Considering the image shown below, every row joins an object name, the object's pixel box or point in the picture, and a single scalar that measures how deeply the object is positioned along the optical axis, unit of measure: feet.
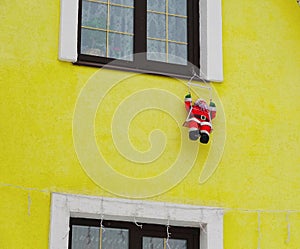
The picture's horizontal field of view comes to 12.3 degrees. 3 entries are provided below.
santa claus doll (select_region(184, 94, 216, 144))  42.99
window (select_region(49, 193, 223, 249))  40.32
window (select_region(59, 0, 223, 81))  43.58
